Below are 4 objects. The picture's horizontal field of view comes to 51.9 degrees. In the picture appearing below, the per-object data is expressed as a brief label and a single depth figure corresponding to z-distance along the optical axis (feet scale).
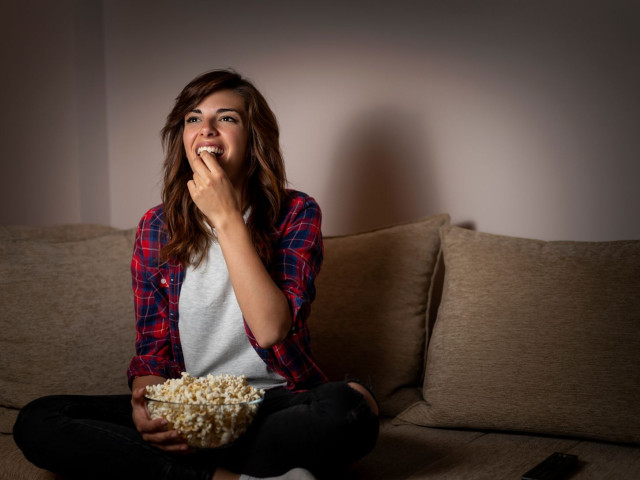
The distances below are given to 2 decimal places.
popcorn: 3.78
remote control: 4.22
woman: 4.21
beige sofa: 5.01
